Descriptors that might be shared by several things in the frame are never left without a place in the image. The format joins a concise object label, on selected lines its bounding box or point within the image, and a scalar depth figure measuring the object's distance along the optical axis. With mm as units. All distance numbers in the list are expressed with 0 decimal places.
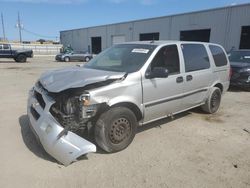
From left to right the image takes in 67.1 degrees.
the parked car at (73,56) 22477
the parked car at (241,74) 7251
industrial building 17697
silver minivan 2723
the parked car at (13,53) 19052
